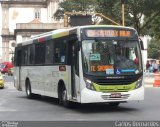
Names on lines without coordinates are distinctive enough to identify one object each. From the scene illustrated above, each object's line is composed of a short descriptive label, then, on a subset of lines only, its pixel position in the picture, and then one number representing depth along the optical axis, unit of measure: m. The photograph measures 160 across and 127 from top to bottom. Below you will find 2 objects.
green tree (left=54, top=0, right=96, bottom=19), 75.81
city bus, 17.45
